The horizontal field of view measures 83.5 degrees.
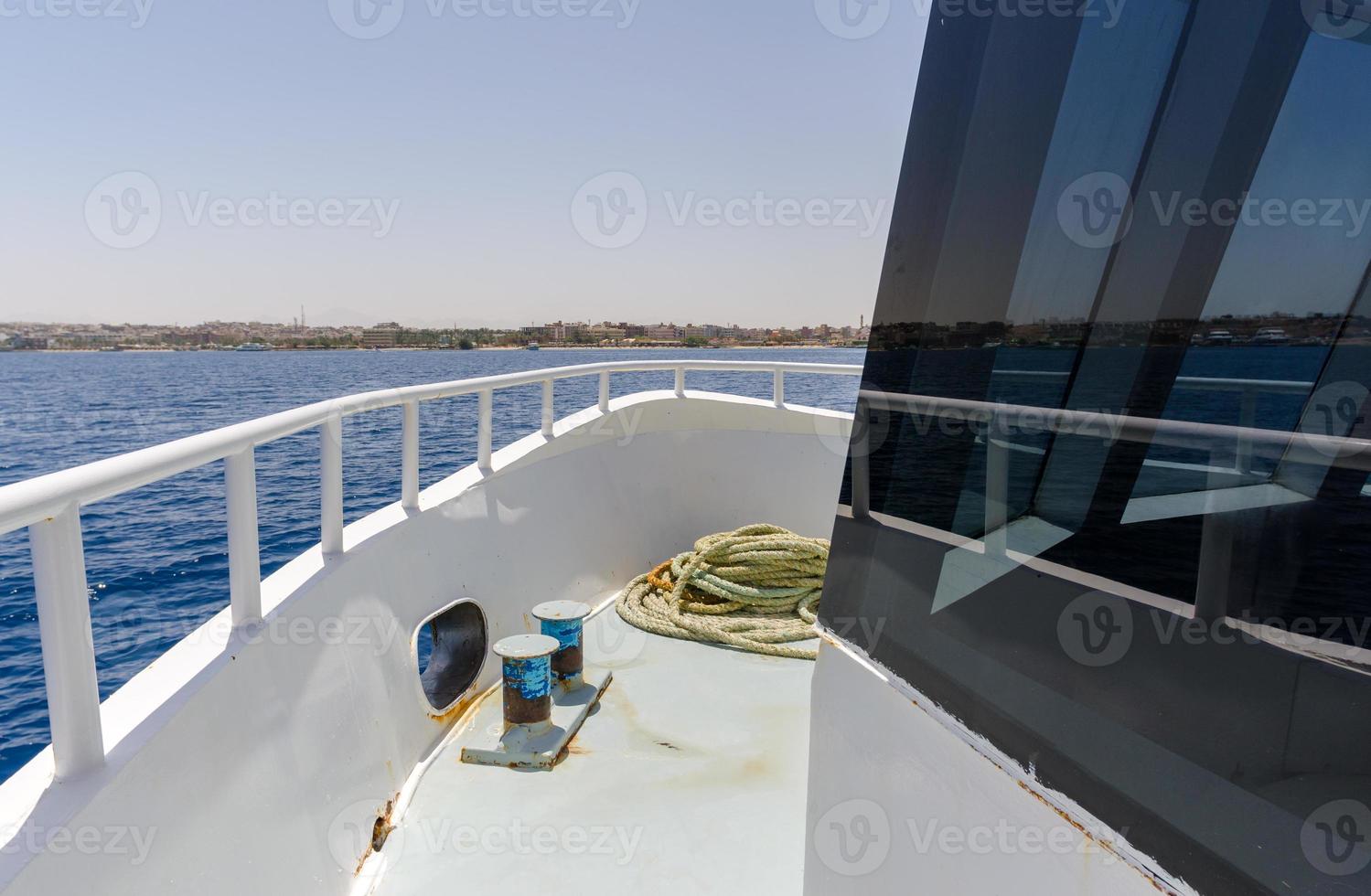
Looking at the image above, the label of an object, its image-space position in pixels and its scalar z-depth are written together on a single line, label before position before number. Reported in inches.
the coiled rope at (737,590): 167.5
